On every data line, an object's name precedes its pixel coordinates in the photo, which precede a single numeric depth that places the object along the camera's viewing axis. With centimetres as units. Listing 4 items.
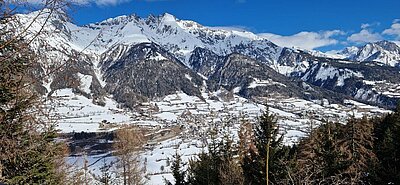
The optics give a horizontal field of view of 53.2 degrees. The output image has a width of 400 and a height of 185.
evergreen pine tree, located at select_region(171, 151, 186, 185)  3231
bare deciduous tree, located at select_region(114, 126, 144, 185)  3569
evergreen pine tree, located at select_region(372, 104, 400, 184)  1759
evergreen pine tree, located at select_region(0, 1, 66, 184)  528
